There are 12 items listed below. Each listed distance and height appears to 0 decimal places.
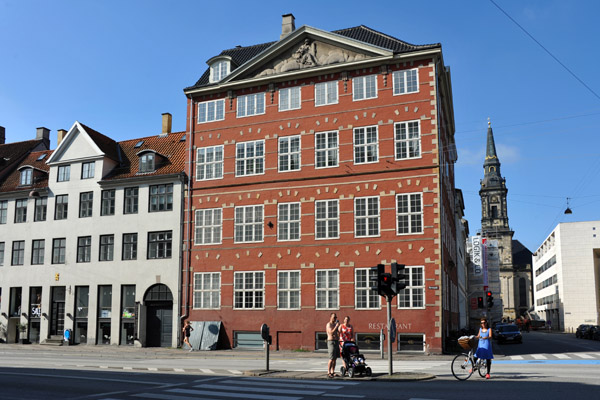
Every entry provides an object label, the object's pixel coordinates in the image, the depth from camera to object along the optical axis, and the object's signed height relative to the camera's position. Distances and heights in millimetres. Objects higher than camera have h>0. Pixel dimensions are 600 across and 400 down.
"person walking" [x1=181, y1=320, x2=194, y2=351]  33250 -2567
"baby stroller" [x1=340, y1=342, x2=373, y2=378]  17281 -2155
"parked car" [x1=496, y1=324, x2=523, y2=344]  42625 -3422
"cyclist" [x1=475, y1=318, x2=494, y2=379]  16469 -1650
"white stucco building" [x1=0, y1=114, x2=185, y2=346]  36031 +3034
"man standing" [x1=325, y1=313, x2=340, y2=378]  17594 -1678
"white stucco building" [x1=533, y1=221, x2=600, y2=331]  85250 +2392
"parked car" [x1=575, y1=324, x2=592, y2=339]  57031 -4298
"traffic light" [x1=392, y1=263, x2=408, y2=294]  17925 +343
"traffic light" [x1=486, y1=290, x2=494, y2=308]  38175 -781
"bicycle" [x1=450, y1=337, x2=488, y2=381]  16328 -2121
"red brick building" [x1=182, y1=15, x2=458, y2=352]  29891 +5539
